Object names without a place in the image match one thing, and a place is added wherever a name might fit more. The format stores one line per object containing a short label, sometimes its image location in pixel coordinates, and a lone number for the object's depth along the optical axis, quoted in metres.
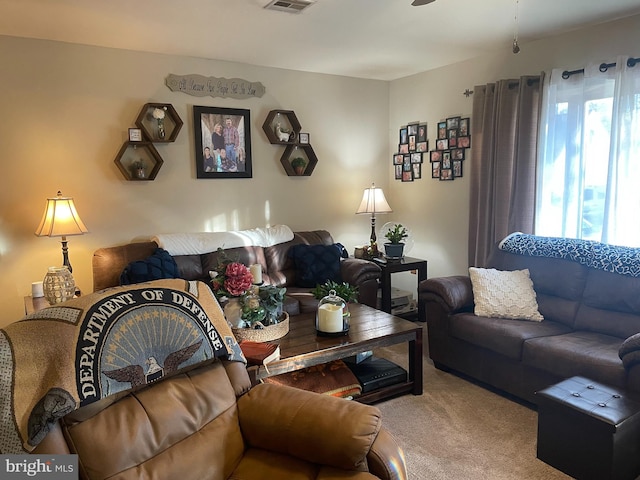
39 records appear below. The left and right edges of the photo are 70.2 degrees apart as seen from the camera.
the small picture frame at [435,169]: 4.62
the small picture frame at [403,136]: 4.98
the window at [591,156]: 3.12
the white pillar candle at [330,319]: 2.66
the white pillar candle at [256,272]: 2.85
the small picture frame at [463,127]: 4.28
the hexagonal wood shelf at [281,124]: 4.38
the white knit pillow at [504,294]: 3.05
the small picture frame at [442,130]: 4.51
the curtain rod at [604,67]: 3.06
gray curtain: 3.66
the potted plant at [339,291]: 2.84
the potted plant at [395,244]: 4.40
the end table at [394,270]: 4.21
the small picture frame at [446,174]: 4.48
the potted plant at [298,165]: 4.57
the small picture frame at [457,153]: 4.36
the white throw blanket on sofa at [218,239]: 3.74
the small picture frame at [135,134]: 3.75
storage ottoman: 1.96
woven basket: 2.58
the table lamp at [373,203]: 4.63
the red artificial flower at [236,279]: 2.44
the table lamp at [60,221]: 3.25
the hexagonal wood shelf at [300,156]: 4.54
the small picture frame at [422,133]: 4.75
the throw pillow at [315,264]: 4.06
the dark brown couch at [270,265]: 3.50
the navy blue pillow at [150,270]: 3.30
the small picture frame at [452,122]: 4.37
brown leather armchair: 1.40
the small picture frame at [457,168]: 4.39
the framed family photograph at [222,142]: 4.11
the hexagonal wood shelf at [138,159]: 3.76
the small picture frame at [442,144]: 4.51
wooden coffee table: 2.44
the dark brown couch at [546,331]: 2.49
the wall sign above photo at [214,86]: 3.96
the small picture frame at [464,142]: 4.27
